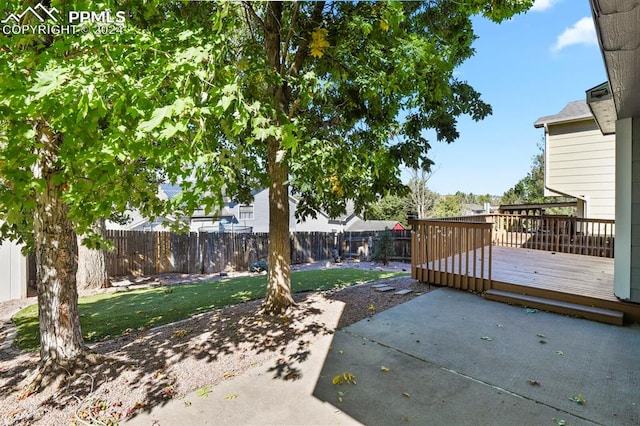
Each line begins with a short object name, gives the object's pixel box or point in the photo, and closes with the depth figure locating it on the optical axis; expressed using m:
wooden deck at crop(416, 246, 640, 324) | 4.43
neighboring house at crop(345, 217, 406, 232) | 29.16
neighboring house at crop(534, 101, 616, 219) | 8.92
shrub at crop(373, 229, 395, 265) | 13.69
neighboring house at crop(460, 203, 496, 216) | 39.90
